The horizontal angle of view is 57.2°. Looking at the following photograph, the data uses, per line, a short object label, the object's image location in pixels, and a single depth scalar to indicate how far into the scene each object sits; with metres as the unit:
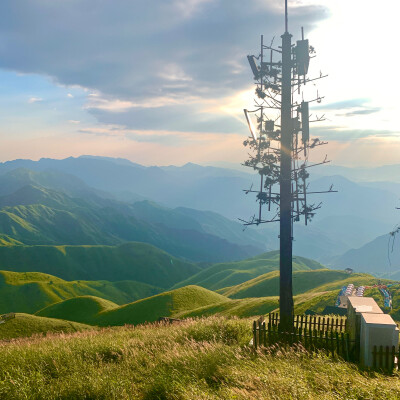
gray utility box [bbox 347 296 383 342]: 13.42
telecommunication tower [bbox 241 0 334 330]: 18.41
